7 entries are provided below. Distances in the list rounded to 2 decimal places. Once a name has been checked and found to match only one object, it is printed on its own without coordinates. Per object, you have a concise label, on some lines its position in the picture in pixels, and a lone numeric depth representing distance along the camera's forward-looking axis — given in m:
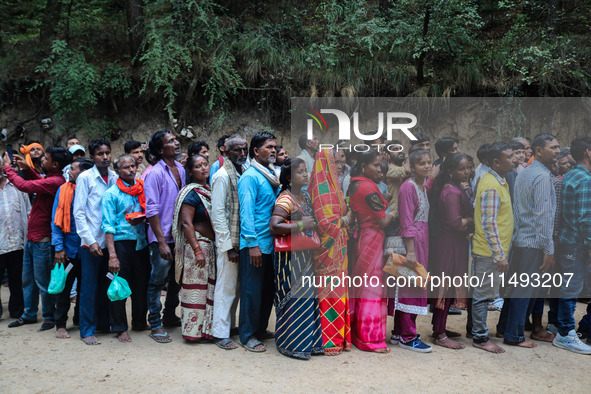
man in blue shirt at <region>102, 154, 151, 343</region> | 4.32
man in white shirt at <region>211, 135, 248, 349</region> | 4.20
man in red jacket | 4.73
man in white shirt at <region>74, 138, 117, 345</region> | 4.34
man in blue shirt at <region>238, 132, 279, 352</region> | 4.08
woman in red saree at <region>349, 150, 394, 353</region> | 4.21
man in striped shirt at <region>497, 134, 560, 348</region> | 4.35
